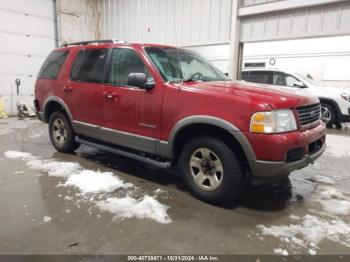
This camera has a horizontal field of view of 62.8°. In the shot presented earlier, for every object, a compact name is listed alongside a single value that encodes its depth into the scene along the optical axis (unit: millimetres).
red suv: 2672
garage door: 9359
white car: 8000
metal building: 7199
